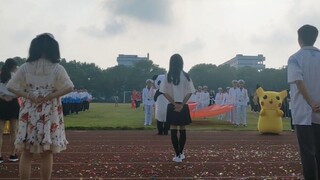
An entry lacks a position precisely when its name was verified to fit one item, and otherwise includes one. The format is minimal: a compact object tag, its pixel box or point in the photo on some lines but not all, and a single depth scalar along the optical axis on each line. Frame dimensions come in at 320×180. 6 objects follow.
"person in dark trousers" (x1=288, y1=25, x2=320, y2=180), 5.00
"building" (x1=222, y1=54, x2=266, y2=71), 153.50
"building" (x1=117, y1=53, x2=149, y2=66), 152.25
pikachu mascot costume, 15.79
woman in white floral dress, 5.05
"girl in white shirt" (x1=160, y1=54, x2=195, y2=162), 8.34
